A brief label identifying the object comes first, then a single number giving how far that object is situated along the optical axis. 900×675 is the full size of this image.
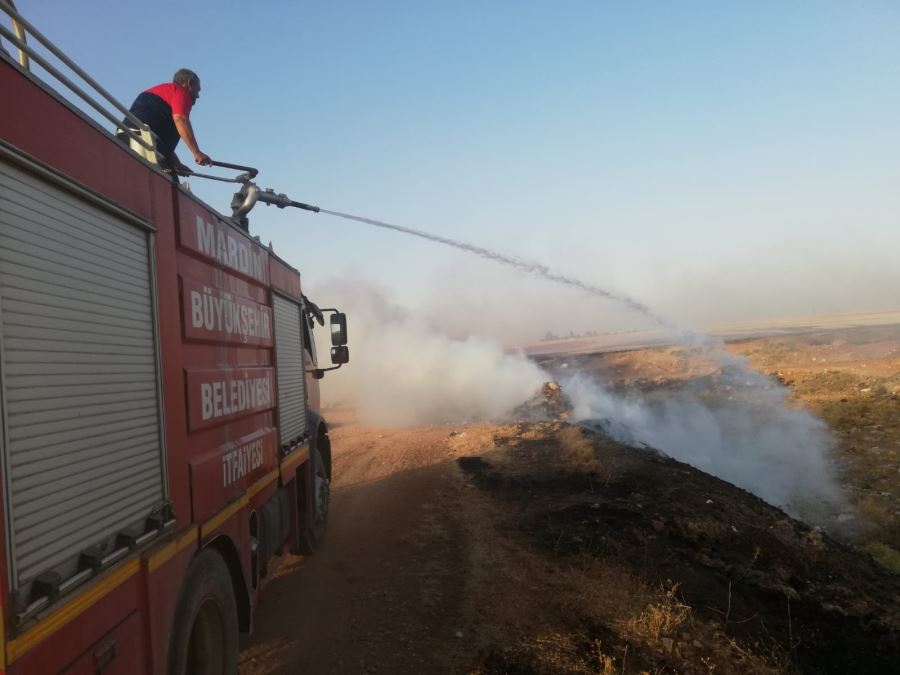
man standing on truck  4.86
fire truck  1.97
